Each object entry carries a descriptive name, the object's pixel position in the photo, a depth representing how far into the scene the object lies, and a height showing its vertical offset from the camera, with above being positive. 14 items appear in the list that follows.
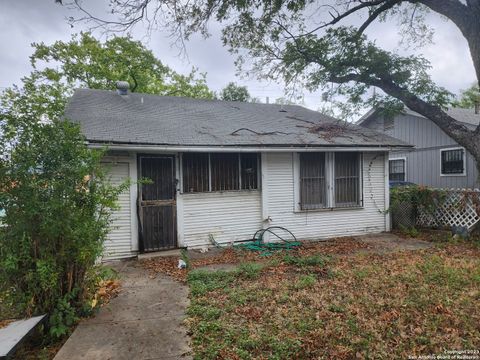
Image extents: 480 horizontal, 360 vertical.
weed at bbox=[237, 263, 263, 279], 4.97 -1.61
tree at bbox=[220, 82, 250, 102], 24.77 +7.70
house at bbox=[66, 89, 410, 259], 6.37 +0.21
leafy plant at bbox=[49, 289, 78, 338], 3.08 -1.50
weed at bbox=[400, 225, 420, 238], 8.12 -1.54
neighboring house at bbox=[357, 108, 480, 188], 13.57 +1.15
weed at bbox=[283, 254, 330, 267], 5.57 -1.61
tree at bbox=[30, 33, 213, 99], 17.30 +7.63
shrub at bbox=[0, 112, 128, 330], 3.02 -0.36
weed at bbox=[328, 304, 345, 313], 3.54 -1.61
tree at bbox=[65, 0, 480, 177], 7.28 +3.80
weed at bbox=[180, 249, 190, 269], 5.75 -1.60
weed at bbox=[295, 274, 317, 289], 4.39 -1.61
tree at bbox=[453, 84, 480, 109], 31.56 +9.17
